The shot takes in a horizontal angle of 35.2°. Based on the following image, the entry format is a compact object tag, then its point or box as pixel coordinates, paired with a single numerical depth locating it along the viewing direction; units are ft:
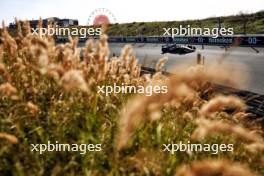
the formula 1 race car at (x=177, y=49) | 117.30
